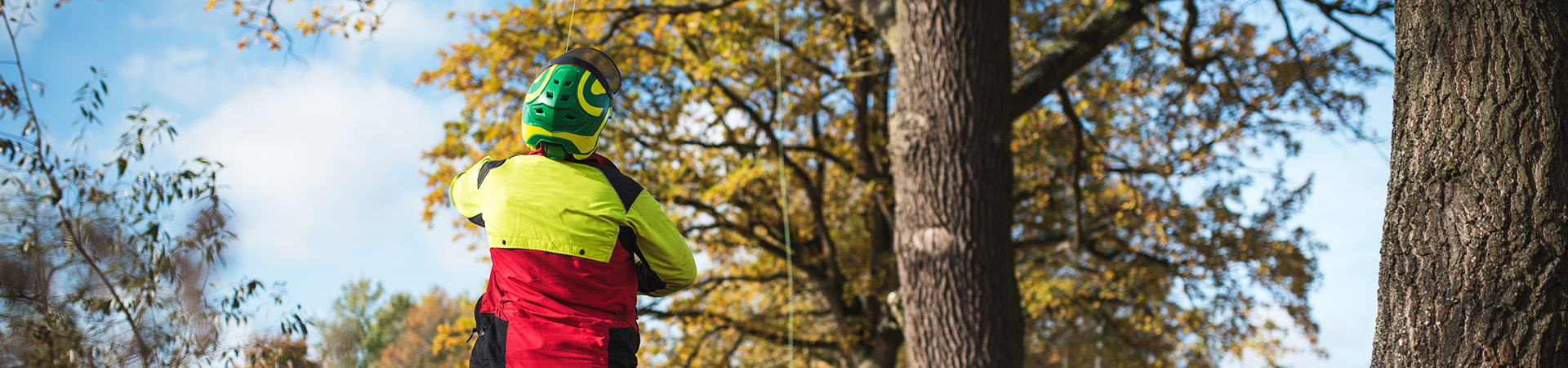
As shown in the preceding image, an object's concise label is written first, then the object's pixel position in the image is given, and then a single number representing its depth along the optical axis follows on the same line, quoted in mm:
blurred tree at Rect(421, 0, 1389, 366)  7832
